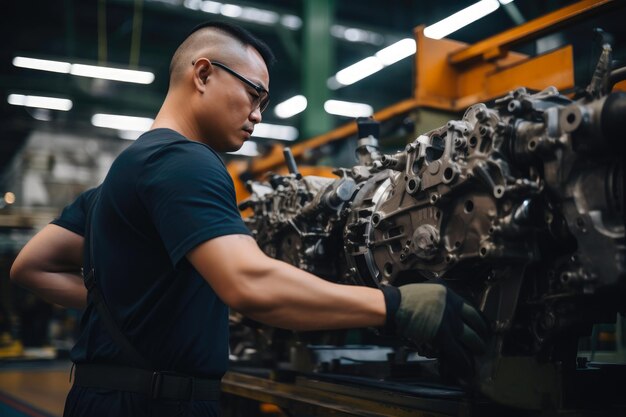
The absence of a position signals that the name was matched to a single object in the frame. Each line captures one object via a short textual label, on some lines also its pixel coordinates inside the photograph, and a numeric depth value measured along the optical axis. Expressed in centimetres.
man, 134
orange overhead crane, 292
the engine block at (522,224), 151
